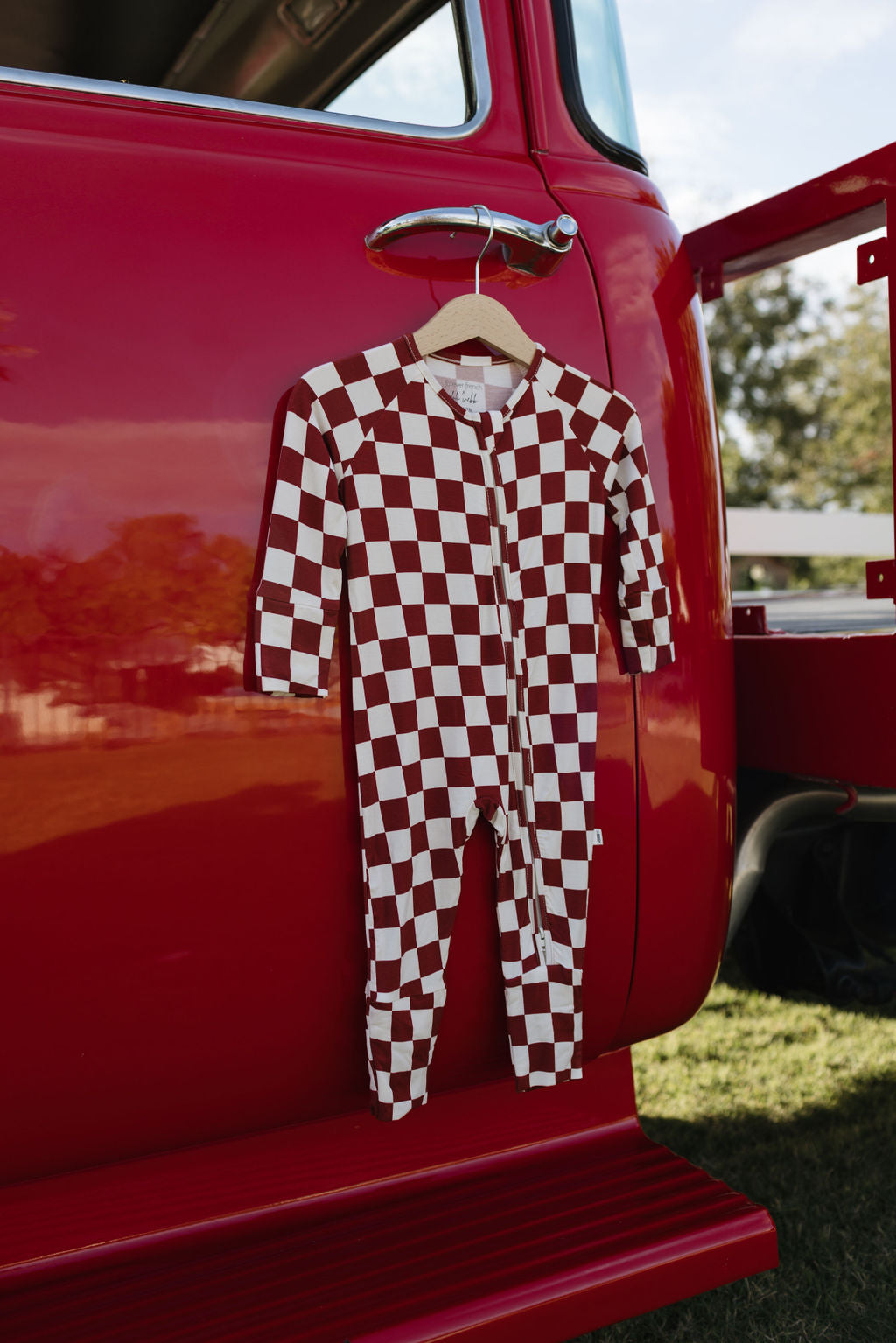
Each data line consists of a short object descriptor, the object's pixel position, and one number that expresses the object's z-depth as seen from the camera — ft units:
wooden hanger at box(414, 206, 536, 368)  4.31
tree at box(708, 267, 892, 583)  60.64
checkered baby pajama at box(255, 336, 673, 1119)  4.07
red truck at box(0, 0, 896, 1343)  3.72
